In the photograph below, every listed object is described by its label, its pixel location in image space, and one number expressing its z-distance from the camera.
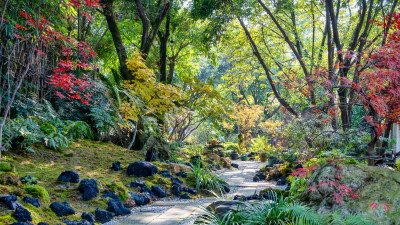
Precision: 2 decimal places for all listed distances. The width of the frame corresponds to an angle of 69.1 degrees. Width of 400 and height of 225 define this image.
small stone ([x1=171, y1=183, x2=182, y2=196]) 4.91
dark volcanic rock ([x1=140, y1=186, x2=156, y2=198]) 4.57
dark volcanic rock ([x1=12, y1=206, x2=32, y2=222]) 2.60
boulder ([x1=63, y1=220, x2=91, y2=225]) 2.84
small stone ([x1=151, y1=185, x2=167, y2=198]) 4.67
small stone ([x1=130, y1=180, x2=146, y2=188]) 4.64
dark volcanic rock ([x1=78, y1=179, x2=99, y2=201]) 3.67
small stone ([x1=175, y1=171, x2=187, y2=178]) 5.71
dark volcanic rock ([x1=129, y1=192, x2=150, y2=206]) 4.13
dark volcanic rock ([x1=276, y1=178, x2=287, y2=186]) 6.16
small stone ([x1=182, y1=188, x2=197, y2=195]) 5.07
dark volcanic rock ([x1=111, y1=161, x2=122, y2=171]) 5.18
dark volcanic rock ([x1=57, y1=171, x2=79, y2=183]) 3.99
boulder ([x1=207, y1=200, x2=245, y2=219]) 2.93
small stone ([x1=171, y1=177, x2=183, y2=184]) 5.25
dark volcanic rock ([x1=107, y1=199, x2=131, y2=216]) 3.54
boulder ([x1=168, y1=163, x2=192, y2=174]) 5.84
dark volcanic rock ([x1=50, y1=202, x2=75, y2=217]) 3.07
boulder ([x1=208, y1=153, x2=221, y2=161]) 9.97
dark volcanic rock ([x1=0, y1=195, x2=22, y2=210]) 2.74
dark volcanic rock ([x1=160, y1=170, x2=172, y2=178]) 5.40
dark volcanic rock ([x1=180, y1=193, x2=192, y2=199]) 4.82
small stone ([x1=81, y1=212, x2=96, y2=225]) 3.06
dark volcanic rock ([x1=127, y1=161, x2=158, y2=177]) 5.14
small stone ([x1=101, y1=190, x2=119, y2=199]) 3.86
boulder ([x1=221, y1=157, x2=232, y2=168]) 9.34
